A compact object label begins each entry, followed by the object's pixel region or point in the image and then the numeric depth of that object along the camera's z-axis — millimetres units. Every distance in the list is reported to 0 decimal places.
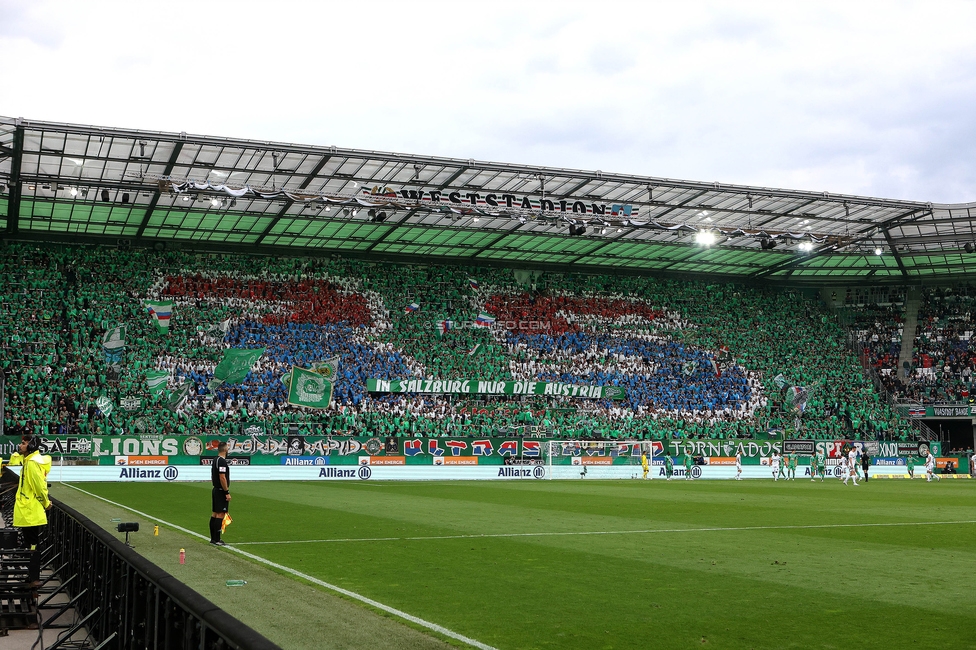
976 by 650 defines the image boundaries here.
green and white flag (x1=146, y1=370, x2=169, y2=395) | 49125
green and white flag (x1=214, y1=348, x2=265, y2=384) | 51625
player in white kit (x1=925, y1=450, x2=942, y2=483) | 48456
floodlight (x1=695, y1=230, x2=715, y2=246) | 49188
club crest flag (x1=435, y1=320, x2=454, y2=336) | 59000
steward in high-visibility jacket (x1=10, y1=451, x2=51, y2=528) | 12133
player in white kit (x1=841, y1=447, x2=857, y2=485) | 44316
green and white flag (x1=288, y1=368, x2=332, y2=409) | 52281
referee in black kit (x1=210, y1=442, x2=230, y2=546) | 16422
